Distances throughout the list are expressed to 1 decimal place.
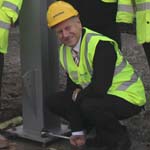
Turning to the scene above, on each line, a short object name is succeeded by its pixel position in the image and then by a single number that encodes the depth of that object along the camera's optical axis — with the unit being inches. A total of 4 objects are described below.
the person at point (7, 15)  306.2
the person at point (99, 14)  329.5
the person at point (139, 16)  306.7
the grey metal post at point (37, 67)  332.6
